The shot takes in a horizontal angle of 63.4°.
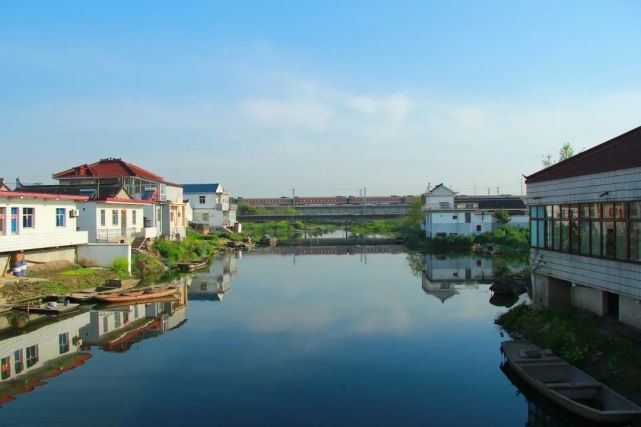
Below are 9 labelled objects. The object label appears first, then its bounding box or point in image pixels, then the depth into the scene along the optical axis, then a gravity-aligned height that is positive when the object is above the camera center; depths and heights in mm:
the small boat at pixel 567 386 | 7664 -2912
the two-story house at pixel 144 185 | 33906 +2417
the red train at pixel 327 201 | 88375 +2895
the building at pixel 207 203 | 51031 +1507
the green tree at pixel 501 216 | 43281 -134
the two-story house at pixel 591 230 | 10633 -393
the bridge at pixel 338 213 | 73500 +515
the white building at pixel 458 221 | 42719 -516
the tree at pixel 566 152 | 39531 +4727
